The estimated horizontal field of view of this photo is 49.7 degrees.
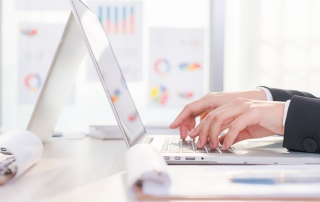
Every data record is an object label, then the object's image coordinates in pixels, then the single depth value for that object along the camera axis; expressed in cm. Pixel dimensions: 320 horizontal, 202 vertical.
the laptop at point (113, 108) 75
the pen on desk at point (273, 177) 55
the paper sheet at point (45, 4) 225
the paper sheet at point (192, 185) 50
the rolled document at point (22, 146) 67
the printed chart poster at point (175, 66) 227
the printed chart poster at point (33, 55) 226
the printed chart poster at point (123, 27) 224
